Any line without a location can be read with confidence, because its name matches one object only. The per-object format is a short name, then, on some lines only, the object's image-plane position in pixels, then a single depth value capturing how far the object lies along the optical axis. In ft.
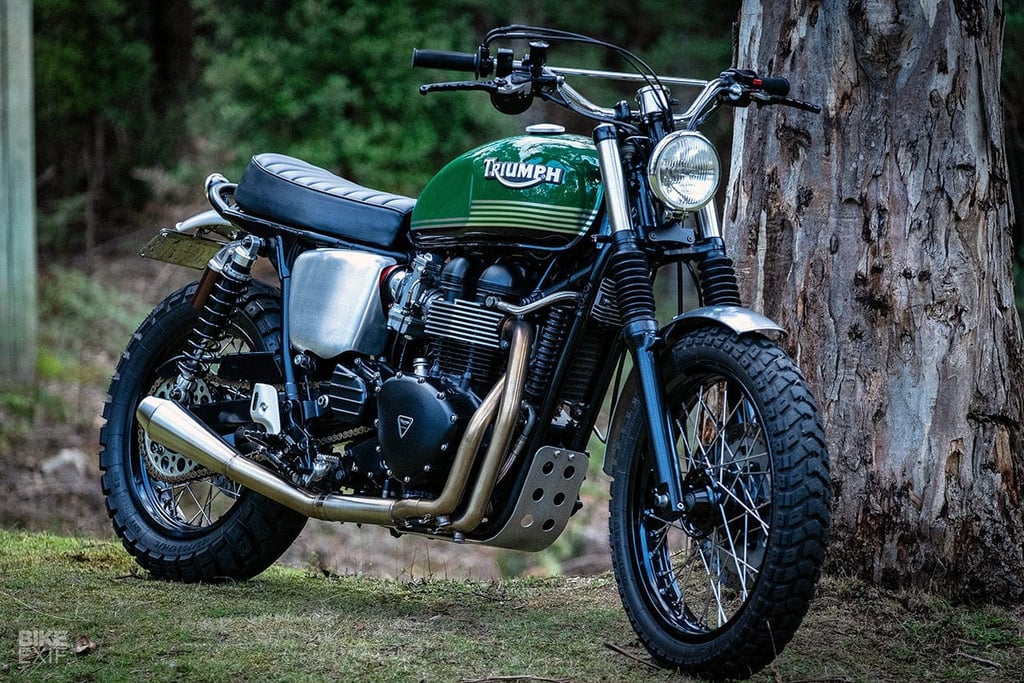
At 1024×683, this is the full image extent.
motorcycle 20.74
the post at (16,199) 59.98
